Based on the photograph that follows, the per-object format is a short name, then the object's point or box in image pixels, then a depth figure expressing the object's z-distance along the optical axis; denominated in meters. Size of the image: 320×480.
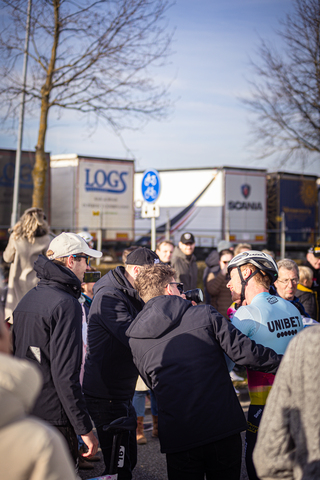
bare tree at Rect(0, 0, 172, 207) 12.68
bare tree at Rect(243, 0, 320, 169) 14.79
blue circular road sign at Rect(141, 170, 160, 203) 9.62
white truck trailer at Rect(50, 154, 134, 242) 17.48
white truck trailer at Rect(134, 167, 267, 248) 20.58
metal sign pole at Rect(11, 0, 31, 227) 12.90
